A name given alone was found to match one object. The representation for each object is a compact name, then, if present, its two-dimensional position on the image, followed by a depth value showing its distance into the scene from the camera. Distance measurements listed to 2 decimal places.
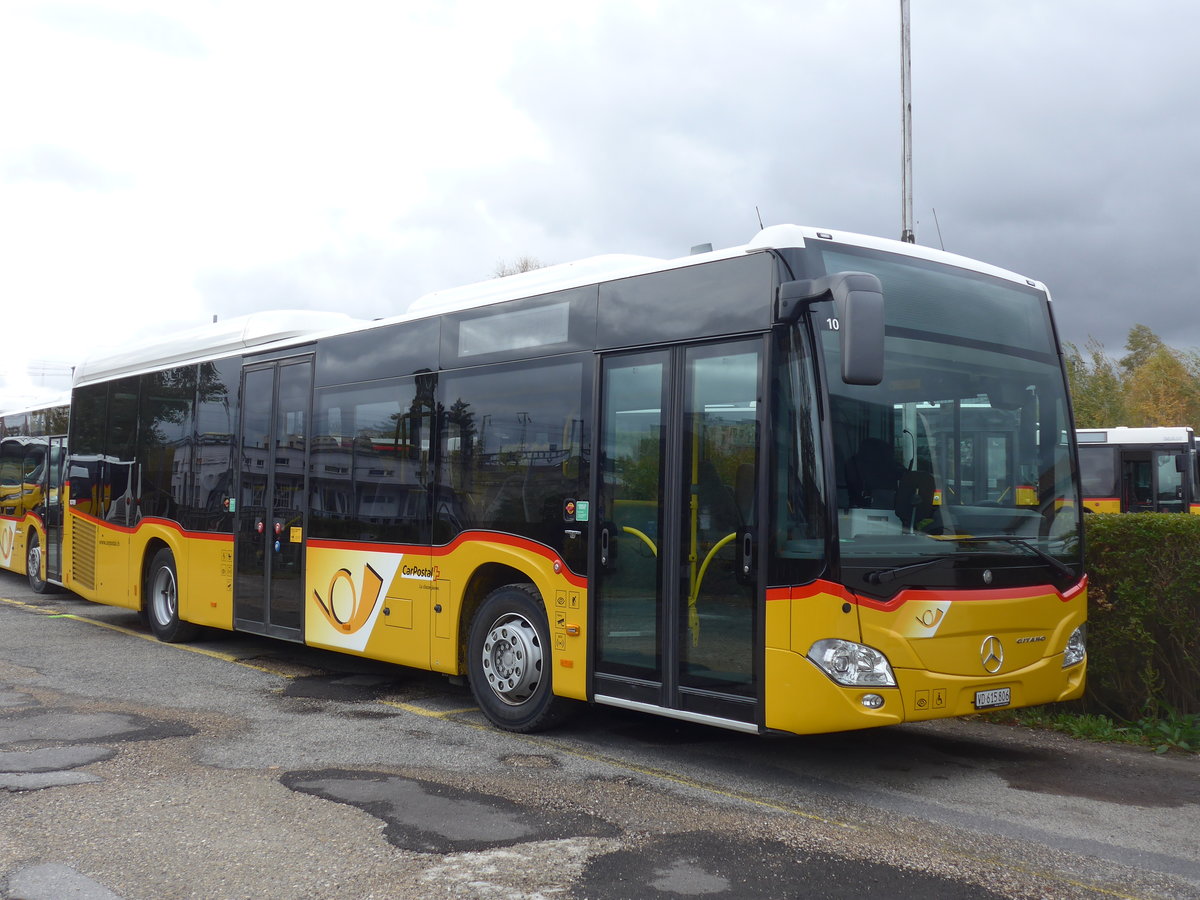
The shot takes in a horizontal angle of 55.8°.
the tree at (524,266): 41.88
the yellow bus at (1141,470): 23.47
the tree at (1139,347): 54.94
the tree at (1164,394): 47.41
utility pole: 16.64
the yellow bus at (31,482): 16.30
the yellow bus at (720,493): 5.96
